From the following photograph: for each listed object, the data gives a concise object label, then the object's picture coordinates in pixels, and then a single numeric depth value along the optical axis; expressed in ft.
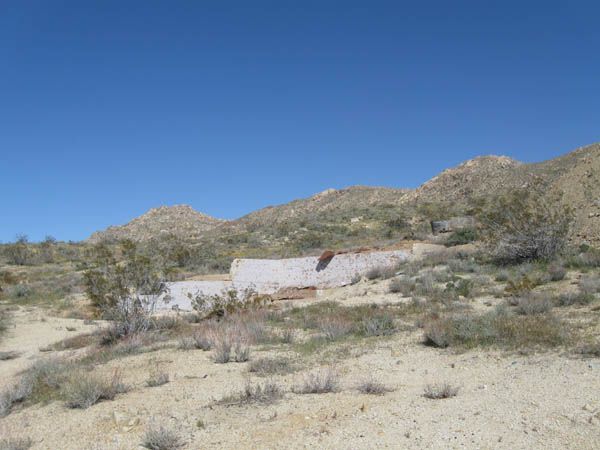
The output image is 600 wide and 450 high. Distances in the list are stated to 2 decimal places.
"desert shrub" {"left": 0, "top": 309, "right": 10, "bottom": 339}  51.32
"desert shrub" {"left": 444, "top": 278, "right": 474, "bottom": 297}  43.50
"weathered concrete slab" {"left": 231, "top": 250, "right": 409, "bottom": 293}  66.44
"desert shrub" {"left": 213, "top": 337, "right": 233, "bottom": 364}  29.35
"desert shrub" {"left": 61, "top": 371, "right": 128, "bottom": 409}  23.25
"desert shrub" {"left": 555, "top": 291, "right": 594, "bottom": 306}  34.81
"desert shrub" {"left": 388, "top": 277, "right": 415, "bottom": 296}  48.63
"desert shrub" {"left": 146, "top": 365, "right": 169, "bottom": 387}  25.53
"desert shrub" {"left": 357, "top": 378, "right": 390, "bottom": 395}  21.62
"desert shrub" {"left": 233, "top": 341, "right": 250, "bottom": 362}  29.43
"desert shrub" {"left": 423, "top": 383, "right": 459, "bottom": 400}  20.26
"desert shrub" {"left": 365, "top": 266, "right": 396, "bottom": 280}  60.34
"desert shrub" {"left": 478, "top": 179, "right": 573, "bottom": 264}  54.44
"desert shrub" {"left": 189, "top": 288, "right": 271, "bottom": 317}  47.09
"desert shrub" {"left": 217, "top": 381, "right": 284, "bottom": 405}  21.58
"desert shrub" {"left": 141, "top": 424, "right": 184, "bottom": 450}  17.13
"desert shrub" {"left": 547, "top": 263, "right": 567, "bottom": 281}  44.34
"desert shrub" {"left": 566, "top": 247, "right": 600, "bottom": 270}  47.19
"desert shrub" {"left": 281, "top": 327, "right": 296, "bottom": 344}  33.53
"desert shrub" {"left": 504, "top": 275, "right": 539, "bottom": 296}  40.11
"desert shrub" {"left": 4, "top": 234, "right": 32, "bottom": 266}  108.88
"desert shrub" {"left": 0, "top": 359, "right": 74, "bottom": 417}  25.35
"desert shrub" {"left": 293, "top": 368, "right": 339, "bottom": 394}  22.17
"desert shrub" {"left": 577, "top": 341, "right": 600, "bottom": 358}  23.38
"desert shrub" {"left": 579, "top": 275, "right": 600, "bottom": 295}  37.28
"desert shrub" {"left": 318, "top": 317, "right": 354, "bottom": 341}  33.78
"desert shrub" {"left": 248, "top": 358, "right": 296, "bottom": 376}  26.35
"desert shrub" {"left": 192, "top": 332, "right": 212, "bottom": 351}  33.06
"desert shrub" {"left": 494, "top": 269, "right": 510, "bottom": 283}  48.06
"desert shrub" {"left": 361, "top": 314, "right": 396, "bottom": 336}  33.47
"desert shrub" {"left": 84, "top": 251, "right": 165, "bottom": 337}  41.32
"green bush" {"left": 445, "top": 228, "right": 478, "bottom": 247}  72.79
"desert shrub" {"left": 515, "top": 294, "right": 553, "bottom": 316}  33.65
